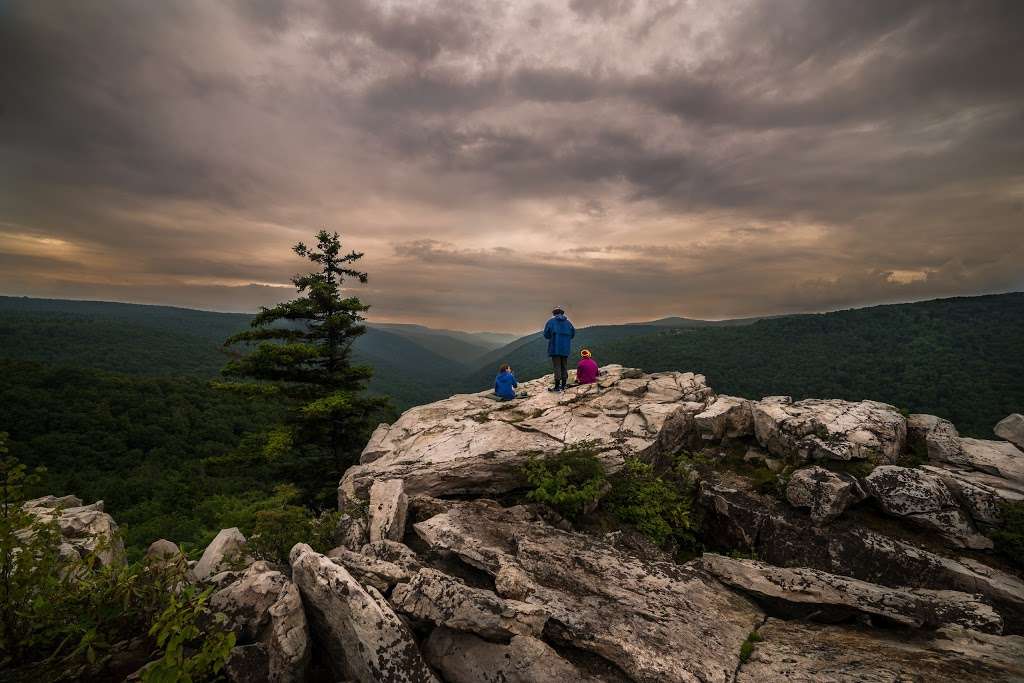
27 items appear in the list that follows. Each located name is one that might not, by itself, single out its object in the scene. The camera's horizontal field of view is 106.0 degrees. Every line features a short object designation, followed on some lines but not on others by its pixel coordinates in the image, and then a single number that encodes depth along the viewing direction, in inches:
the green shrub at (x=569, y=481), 444.5
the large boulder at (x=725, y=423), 609.3
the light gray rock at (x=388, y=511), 362.0
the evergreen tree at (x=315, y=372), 736.3
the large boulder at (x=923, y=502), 406.0
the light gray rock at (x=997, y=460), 470.9
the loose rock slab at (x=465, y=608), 254.1
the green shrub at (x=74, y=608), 175.8
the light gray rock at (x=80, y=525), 344.1
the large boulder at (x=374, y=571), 289.6
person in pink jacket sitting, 759.7
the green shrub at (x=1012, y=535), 388.2
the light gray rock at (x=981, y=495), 412.2
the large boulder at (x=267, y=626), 232.4
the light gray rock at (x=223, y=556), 312.3
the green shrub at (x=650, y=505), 449.4
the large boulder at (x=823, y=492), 430.9
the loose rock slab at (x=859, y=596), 290.7
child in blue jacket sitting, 744.3
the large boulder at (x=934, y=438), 515.5
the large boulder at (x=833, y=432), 509.6
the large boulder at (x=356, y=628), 238.7
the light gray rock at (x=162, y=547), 408.5
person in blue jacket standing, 687.7
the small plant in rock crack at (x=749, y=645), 256.2
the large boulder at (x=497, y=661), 239.6
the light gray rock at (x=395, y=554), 311.4
